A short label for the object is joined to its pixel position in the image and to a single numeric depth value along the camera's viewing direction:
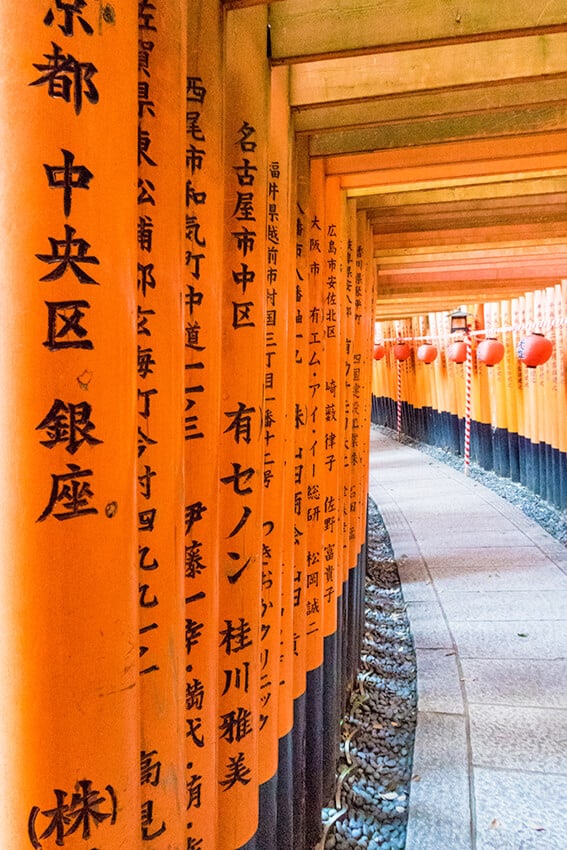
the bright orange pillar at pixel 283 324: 2.44
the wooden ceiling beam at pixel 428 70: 2.71
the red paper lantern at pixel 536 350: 9.91
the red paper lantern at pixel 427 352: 16.19
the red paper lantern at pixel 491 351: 12.13
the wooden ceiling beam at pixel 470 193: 4.94
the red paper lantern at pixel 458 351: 14.30
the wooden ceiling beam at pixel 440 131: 3.45
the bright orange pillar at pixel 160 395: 1.36
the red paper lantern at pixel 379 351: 21.55
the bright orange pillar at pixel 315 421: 3.58
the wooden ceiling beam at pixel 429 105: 3.08
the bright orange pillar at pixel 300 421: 3.18
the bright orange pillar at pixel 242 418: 1.94
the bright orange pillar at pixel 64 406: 1.01
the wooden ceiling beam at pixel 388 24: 2.22
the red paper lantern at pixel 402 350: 19.53
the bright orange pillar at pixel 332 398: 3.95
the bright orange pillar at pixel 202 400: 1.63
